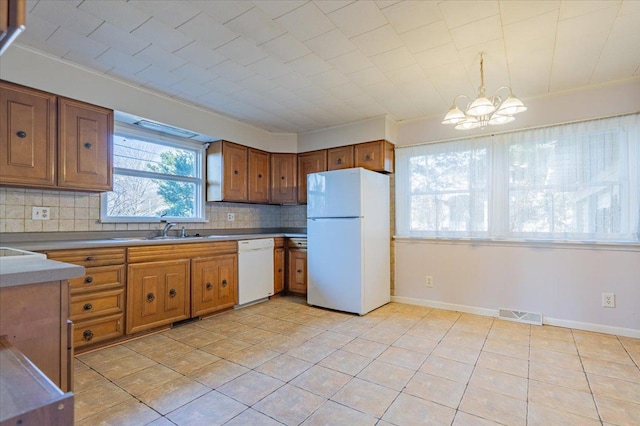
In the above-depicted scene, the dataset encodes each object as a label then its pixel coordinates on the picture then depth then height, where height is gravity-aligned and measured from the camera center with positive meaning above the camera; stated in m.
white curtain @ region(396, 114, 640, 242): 2.91 +0.32
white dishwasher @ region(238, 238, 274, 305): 3.77 -0.67
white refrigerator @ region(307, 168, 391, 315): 3.54 -0.29
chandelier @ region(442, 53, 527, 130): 2.24 +0.76
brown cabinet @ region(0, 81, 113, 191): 2.30 +0.58
